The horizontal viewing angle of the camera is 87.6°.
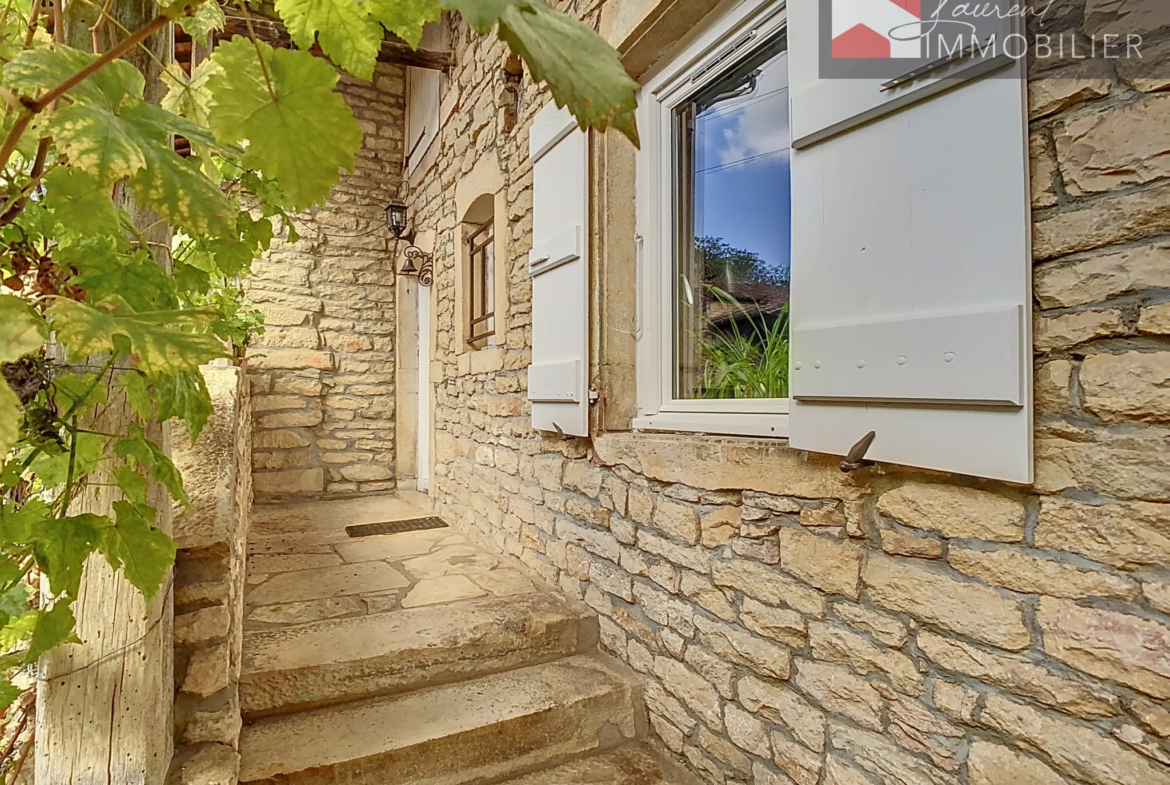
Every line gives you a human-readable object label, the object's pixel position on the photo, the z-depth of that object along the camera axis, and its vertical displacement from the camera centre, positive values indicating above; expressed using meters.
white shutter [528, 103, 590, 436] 2.43 +0.51
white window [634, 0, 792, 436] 1.94 +0.57
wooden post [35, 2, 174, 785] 1.04 -0.51
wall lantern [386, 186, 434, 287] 5.36 +1.26
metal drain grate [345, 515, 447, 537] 3.98 -0.91
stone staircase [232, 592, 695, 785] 1.83 -1.05
